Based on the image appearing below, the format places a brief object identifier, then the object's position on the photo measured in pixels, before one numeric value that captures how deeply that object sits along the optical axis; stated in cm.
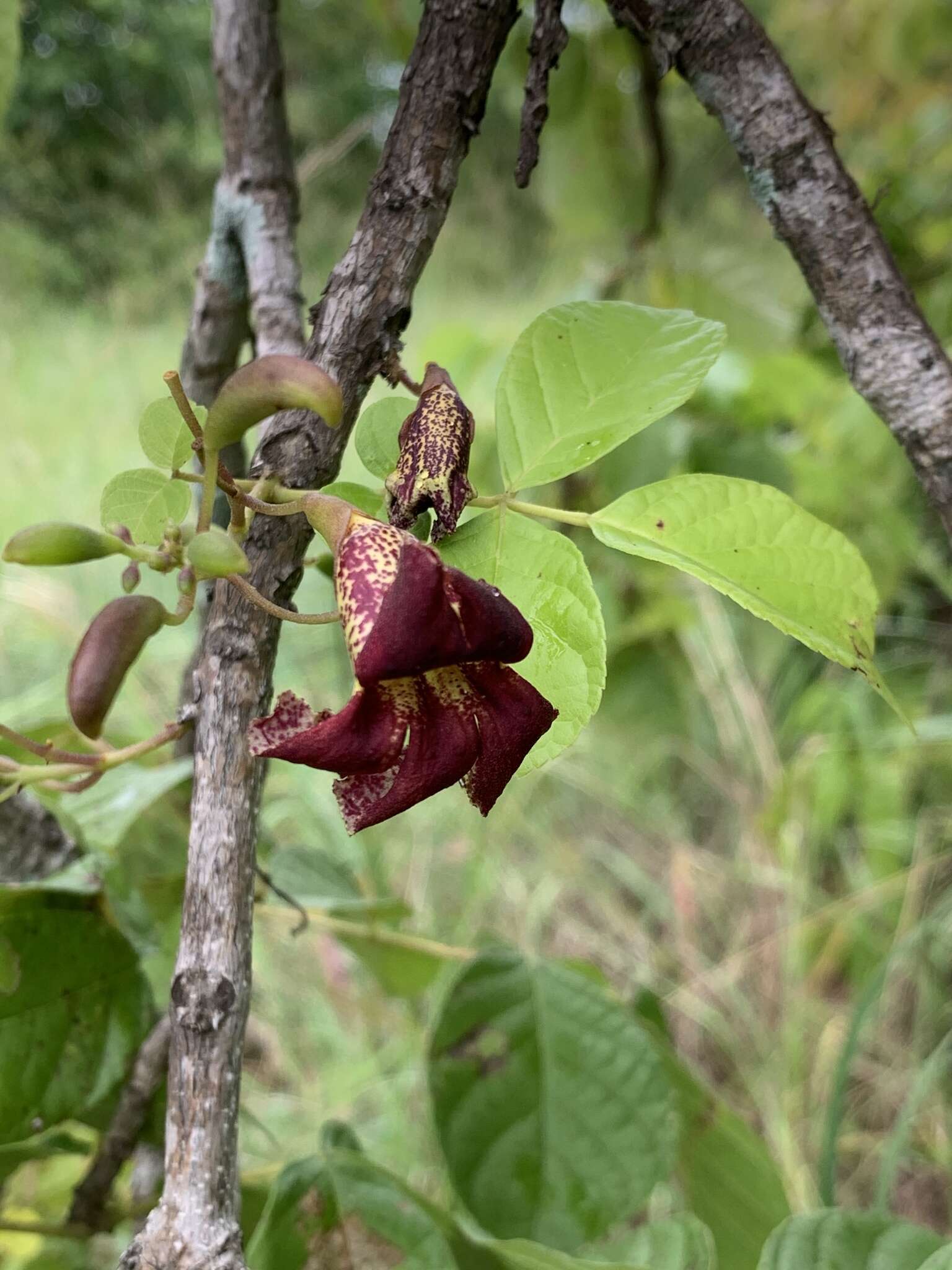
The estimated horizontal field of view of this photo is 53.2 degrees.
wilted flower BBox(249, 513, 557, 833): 27
